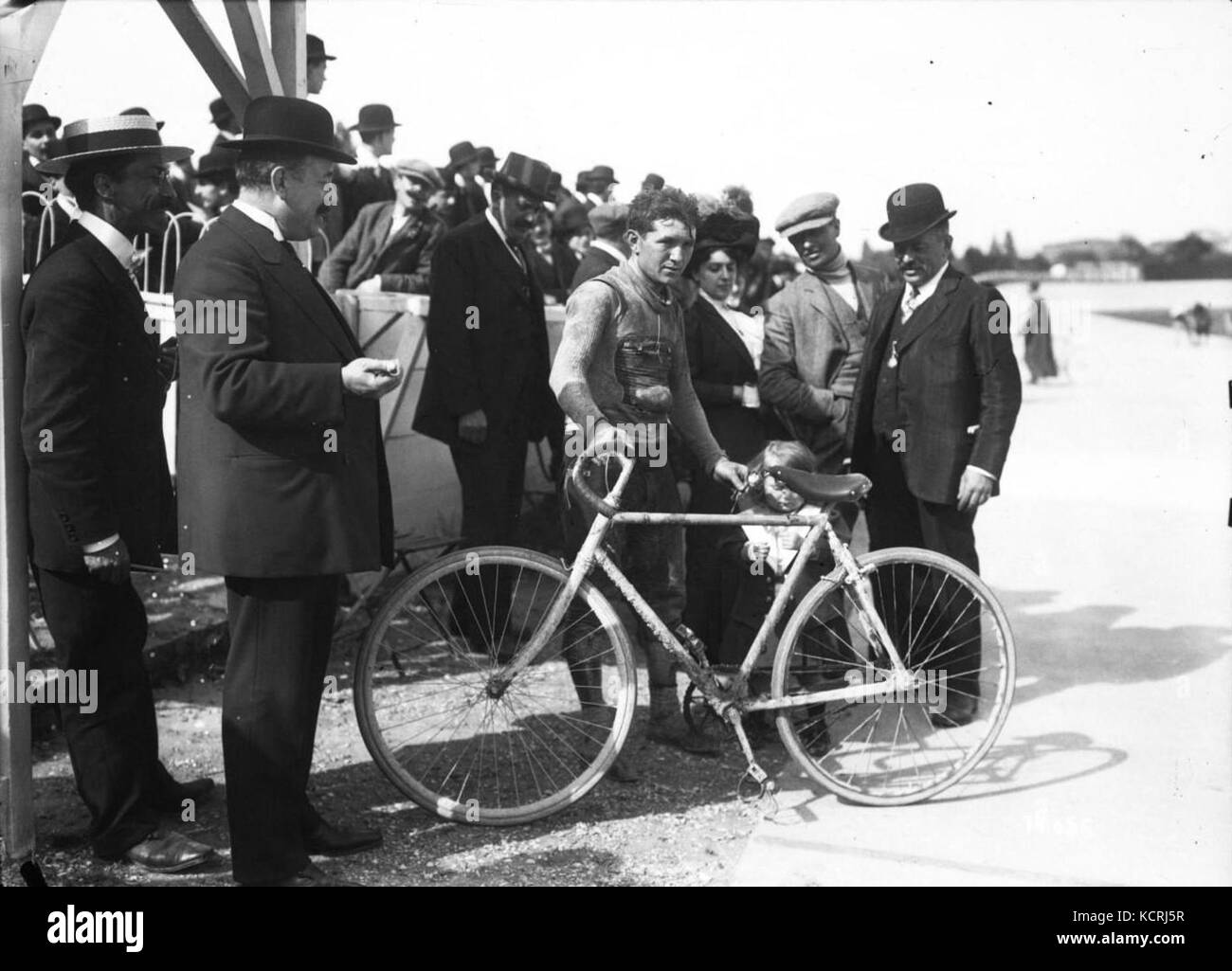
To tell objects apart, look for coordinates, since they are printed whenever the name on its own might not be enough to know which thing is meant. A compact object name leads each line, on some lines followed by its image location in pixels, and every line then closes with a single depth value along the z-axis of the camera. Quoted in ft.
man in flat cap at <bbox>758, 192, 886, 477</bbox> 19.13
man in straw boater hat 13.10
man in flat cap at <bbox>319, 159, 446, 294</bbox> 25.70
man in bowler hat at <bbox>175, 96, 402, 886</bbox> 12.50
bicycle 14.75
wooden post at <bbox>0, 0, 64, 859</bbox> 13.01
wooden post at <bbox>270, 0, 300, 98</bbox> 17.08
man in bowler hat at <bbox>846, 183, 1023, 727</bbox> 17.46
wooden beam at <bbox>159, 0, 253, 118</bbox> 15.31
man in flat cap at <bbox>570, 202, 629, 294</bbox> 19.25
